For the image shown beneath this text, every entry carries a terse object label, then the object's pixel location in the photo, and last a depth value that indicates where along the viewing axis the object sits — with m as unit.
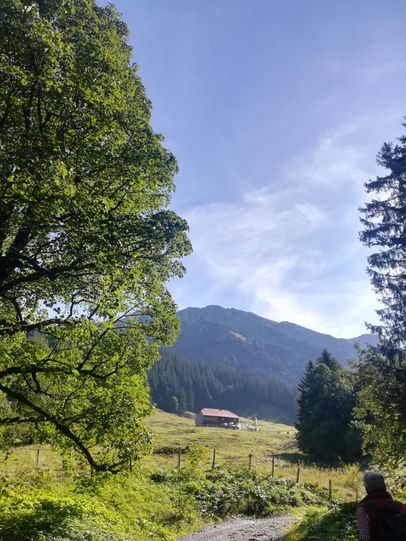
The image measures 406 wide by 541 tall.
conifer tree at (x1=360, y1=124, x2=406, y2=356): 23.88
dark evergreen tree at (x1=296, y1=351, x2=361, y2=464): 47.56
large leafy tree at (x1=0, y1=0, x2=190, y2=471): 8.48
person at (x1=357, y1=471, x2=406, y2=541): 5.38
